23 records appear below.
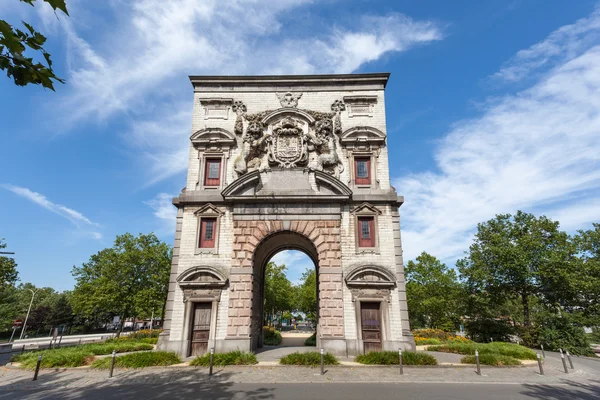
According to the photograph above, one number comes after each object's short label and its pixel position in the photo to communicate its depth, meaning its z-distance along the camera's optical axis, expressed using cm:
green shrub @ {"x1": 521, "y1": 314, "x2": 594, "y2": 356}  2295
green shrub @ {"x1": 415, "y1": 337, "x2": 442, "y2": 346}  2463
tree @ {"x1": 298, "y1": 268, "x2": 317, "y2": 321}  5088
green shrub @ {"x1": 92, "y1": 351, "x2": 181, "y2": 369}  1414
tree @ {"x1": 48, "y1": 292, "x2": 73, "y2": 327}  5241
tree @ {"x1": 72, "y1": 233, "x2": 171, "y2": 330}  3394
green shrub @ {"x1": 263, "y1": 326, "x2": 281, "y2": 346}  2554
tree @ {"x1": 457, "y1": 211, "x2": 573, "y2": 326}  2886
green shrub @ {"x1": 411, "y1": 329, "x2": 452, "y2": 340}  2800
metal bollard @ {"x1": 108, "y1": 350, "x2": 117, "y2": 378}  1263
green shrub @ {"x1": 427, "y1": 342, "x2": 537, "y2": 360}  1683
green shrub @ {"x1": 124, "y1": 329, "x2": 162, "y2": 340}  3031
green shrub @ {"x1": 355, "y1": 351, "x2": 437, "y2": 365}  1420
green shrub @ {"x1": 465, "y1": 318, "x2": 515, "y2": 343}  2712
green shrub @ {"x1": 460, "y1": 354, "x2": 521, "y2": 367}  1466
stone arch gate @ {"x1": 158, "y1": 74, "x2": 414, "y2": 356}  1717
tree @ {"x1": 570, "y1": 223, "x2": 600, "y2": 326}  2653
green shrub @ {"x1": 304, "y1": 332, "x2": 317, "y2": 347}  2420
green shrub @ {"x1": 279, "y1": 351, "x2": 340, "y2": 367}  1441
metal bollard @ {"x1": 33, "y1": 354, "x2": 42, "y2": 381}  1235
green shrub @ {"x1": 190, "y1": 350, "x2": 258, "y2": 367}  1448
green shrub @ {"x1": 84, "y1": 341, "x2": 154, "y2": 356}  1795
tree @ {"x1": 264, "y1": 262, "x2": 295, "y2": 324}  4437
